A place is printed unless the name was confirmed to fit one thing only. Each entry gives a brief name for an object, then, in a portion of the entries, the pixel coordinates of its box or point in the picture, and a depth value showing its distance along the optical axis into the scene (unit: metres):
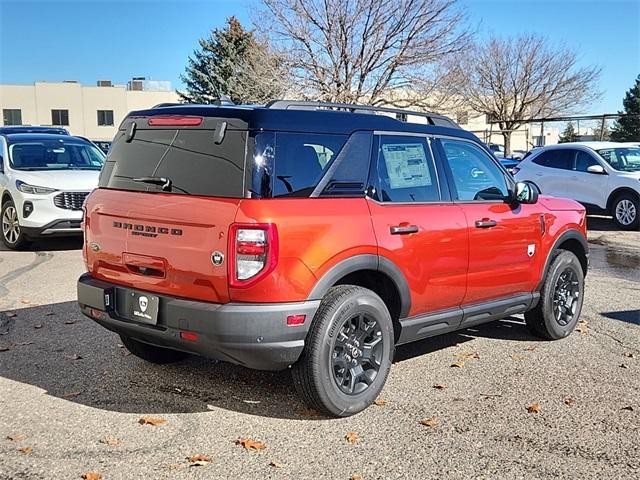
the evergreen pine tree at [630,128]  44.31
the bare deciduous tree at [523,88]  40.66
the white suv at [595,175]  13.69
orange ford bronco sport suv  3.87
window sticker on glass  4.70
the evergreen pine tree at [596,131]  29.98
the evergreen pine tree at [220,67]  28.74
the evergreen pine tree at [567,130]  43.13
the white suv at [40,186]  10.13
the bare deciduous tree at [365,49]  22.89
